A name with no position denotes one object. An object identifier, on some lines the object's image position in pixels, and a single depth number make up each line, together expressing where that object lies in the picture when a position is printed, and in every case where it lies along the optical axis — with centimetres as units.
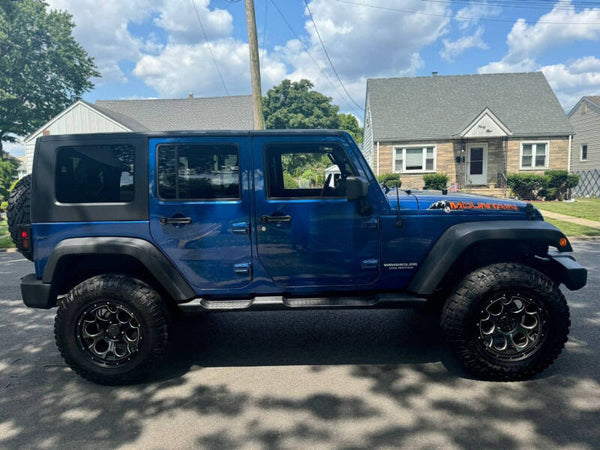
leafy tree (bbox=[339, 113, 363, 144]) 7056
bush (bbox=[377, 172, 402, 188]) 2258
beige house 2269
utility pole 1070
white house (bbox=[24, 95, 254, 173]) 2464
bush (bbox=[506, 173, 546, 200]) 2106
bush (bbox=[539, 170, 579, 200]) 2078
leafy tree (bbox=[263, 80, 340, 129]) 4153
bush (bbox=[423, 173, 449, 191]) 2189
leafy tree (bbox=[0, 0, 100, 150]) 3569
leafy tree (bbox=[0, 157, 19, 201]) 1823
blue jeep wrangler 340
